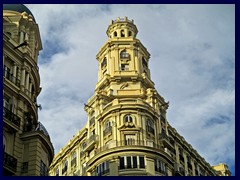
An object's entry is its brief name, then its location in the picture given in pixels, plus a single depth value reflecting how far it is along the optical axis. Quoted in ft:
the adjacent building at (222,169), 234.74
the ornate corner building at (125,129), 159.74
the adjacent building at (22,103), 118.00
